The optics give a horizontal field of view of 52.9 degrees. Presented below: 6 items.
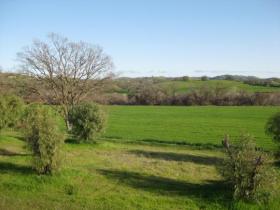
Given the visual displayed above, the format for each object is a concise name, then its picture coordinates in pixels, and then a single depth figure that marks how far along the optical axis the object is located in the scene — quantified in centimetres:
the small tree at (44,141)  1134
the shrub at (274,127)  1648
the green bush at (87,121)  1862
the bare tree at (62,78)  2556
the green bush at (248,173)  942
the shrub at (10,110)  1893
